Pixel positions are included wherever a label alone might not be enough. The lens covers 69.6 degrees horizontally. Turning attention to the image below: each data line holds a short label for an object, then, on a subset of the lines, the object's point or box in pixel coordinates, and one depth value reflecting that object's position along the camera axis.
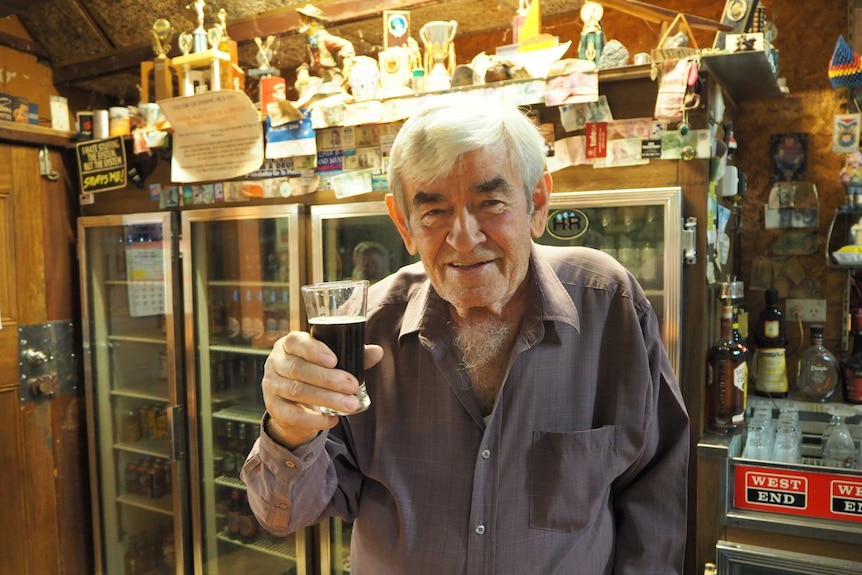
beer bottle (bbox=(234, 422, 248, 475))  3.27
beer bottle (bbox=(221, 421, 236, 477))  3.28
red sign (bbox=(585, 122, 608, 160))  2.18
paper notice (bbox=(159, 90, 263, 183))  2.83
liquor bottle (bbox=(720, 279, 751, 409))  2.14
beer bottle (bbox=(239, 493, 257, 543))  3.25
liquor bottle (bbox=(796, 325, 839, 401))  2.40
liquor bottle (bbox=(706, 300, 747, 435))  2.13
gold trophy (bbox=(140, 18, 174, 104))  3.00
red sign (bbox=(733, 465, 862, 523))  1.87
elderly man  1.26
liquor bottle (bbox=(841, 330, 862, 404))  2.36
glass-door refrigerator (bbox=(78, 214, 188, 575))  3.44
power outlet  2.55
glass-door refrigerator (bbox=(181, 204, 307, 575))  3.12
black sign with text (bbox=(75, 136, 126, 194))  3.21
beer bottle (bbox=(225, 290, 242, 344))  3.29
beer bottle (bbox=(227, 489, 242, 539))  3.27
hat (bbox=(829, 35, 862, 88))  2.28
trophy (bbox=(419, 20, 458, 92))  2.44
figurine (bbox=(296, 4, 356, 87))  2.71
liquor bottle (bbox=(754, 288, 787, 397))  2.40
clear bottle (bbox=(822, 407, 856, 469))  2.05
